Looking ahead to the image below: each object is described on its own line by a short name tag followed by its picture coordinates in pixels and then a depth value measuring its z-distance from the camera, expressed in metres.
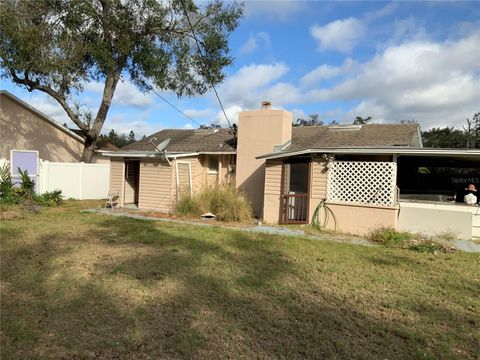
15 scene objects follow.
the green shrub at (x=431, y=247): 9.12
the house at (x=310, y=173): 11.09
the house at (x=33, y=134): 22.05
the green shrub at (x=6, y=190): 14.43
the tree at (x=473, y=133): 48.09
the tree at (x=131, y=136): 80.54
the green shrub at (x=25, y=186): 15.45
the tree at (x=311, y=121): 53.57
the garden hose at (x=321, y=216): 11.74
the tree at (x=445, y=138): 49.75
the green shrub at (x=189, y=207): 13.48
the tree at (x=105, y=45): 16.91
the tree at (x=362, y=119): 46.59
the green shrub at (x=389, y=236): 9.94
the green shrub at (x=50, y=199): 15.41
